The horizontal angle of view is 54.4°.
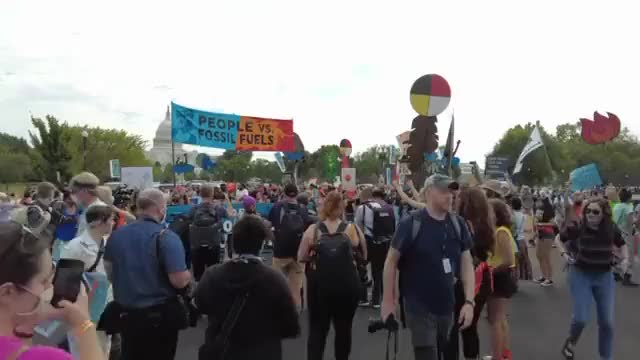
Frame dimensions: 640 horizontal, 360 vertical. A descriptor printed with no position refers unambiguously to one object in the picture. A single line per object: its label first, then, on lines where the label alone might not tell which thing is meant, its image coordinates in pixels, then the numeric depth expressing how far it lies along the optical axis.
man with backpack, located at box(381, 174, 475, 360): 4.67
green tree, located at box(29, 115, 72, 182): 48.69
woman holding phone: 1.79
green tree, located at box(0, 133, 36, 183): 64.75
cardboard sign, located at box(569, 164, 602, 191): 12.18
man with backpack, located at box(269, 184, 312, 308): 8.78
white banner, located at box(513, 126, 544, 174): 17.18
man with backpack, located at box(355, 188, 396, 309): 9.41
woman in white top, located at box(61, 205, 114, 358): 4.69
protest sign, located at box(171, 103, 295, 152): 15.52
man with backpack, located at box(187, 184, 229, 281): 8.95
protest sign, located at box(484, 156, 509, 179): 19.48
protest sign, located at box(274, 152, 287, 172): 29.83
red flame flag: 18.61
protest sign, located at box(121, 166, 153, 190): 17.06
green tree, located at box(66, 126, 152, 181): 61.01
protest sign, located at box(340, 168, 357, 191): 19.94
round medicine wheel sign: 8.27
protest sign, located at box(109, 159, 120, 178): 27.42
